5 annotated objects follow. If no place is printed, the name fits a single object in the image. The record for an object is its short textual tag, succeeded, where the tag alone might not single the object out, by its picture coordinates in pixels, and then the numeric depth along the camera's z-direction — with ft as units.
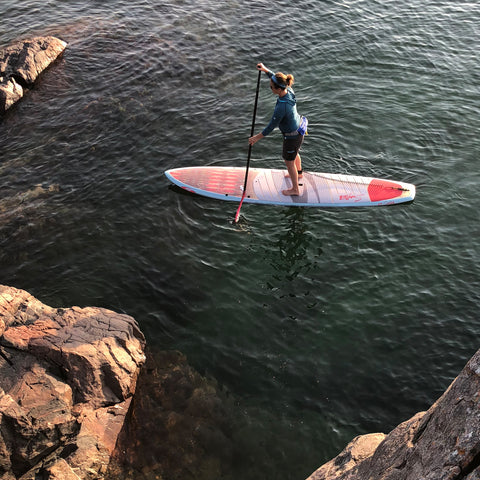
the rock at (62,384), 26.50
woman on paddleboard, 39.58
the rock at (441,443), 15.72
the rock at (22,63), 62.07
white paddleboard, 46.09
